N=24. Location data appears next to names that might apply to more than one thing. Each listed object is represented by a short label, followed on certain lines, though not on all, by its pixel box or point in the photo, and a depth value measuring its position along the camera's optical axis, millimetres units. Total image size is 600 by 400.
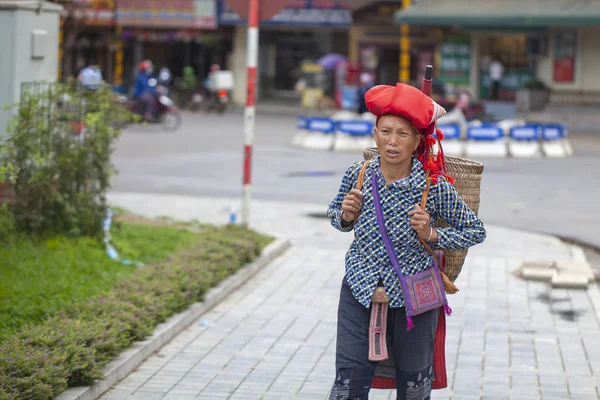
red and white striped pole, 10250
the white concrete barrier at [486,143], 23266
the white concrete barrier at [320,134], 24234
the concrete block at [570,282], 9242
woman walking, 4273
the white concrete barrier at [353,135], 23766
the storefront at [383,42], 38781
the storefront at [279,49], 41812
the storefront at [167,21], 41219
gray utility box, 9016
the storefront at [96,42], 41938
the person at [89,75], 23950
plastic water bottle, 10953
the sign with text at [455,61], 37875
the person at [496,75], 36938
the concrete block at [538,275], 9625
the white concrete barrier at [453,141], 23234
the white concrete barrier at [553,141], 23686
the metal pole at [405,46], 33375
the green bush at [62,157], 8602
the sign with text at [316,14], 39250
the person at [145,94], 28625
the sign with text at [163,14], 41250
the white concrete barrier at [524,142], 23327
